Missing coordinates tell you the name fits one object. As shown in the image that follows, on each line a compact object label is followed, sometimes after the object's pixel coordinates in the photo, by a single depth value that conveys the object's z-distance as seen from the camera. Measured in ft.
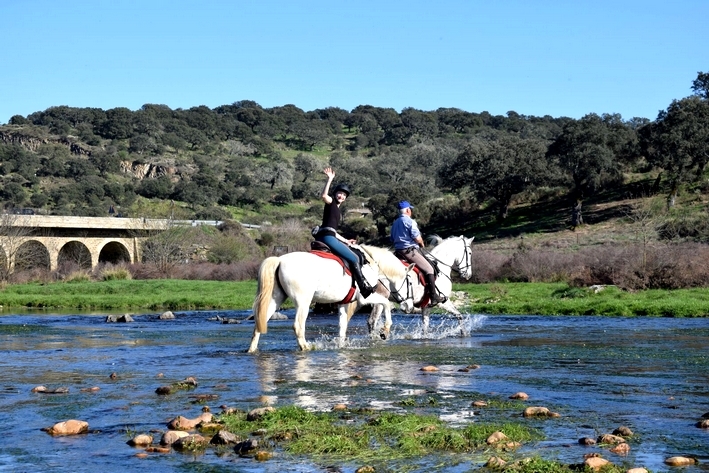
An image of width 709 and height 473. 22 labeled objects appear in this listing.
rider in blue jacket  61.46
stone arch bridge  237.45
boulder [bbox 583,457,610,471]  22.00
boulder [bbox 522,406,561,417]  29.25
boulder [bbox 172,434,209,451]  25.34
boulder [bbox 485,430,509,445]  25.11
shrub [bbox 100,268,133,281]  166.30
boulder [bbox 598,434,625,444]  24.93
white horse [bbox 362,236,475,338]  59.62
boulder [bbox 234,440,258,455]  24.75
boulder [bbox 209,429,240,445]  25.59
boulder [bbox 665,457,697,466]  22.79
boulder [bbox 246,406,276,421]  28.55
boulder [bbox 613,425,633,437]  25.99
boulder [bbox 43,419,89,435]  27.55
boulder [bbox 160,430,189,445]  25.73
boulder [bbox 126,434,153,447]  25.79
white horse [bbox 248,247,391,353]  50.19
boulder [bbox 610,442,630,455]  24.07
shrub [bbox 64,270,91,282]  163.94
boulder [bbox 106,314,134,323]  91.27
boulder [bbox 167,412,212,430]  27.58
